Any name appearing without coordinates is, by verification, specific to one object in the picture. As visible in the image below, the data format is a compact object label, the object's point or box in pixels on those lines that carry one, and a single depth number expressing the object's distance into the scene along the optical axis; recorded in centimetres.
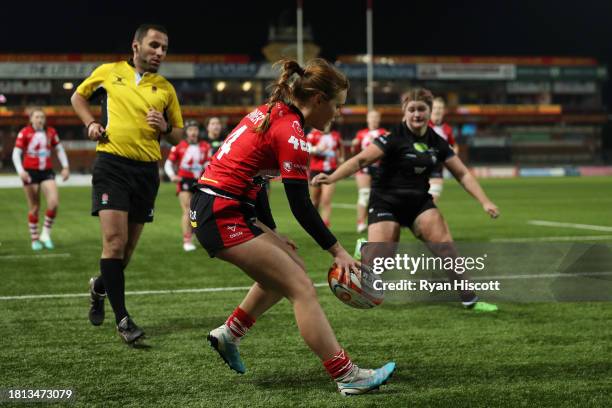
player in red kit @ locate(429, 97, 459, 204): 1330
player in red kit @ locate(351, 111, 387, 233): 1532
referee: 599
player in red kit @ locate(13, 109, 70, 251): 1235
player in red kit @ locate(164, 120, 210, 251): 1285
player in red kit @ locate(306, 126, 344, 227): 1620
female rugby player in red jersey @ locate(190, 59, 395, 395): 418
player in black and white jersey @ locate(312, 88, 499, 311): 709
